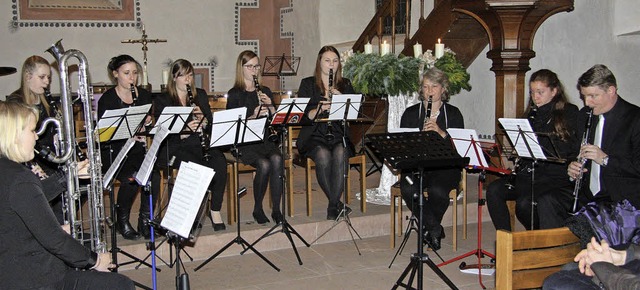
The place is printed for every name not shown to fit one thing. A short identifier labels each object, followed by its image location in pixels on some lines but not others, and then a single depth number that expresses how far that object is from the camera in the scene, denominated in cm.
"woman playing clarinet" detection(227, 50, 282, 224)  562
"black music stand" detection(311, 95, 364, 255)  521
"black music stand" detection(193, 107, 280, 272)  480
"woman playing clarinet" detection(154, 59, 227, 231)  546
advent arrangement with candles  612
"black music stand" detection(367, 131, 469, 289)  397
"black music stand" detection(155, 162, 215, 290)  328
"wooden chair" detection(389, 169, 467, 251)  531
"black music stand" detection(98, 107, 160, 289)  433
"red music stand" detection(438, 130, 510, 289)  476
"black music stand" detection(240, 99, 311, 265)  509
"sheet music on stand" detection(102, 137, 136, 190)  359
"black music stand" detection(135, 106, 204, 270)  474
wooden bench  296
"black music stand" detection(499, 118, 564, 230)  434
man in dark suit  434
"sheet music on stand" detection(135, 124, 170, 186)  366
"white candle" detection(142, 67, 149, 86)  932
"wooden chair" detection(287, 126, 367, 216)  585
